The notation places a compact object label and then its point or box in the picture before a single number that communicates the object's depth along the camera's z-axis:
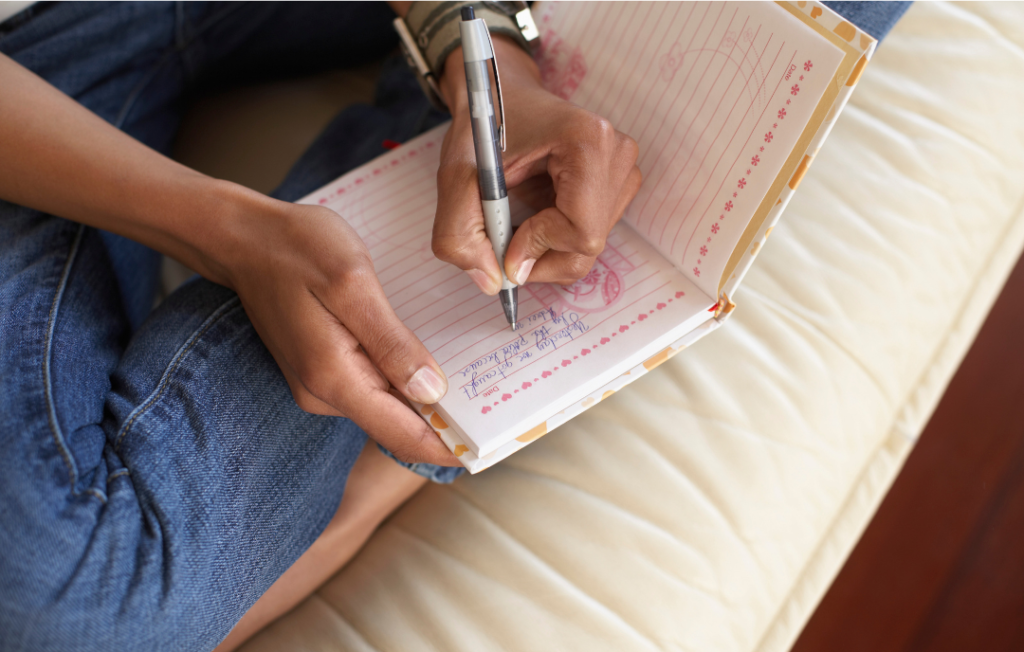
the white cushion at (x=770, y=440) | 0.63
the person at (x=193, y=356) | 0.50
